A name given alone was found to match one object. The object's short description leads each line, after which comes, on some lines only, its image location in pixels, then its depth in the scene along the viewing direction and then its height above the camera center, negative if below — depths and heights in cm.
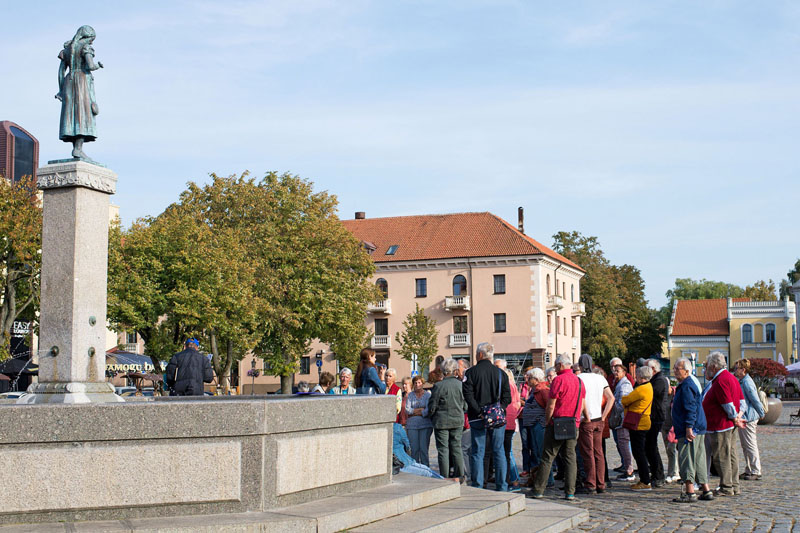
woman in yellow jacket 1326 -94
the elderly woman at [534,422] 1417 -112
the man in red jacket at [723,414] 1223 -87
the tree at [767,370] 4034 -95
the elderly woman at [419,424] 1407 -112
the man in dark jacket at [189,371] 1485 -31
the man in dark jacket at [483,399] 1250 -67
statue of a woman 1119 +320
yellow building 8738 +162
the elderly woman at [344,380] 1521 -49
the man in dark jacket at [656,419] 1345 -101
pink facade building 6369 +428
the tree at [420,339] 6091 +72
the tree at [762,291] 10556 +651
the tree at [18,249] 3431 +386
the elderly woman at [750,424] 1466 -120
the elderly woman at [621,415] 1452 -104
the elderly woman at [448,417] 1248 -90
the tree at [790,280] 11047 +824
